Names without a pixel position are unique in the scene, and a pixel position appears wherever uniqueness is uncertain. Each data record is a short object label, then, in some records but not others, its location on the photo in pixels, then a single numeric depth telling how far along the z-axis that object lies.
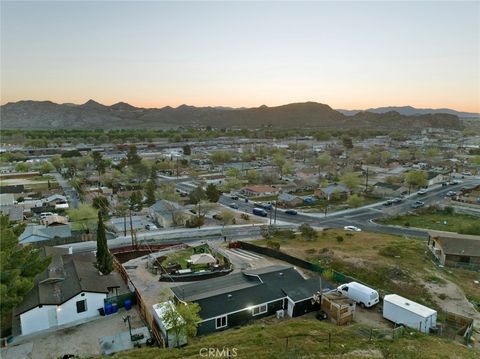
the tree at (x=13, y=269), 17.62
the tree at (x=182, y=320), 17.66
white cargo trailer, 19.25
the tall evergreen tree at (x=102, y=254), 25.16
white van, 22.36
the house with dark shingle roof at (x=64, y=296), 20.22
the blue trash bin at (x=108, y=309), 22.33
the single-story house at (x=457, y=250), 30.44
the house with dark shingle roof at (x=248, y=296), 20.23
